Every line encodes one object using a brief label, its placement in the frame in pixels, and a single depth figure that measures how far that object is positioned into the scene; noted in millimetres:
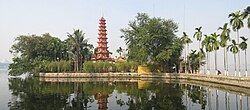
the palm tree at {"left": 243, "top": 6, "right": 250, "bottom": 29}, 35666
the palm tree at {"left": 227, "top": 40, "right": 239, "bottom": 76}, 43531
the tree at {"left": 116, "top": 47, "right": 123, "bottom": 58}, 103431
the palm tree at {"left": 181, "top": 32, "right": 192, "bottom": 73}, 61656
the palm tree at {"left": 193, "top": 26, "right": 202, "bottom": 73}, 57688
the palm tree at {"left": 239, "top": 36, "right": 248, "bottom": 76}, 41219
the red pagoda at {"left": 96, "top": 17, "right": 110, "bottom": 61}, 80500
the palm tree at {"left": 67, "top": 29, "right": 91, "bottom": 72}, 70062
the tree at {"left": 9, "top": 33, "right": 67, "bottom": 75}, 74044
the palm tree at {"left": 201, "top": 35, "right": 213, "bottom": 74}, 51031
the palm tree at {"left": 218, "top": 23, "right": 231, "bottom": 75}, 45562
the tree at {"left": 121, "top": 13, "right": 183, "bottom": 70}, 60219
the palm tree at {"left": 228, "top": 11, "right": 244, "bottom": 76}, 40656
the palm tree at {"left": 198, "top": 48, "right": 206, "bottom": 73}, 57725
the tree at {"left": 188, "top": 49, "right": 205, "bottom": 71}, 65188
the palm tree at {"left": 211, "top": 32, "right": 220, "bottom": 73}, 49422
